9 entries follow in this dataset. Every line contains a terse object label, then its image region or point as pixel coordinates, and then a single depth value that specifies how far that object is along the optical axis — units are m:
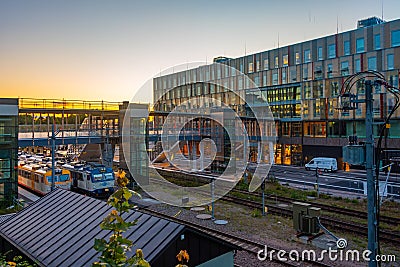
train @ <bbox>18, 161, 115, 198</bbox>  22.92
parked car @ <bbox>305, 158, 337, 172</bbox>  37.09
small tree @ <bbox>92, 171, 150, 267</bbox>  3.56
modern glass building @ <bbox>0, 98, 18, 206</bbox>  20.53
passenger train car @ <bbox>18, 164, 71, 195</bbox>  22.80
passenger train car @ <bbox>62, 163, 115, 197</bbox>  22.97
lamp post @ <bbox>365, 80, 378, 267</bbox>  7.34
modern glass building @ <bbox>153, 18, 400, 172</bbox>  39.47
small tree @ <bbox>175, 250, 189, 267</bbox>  4.43
